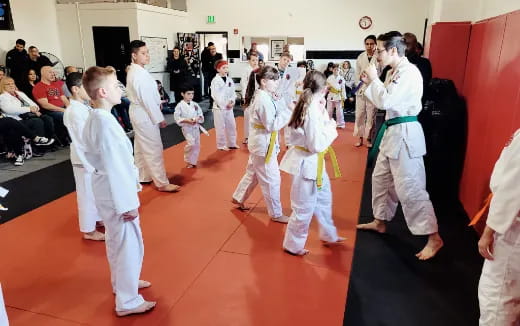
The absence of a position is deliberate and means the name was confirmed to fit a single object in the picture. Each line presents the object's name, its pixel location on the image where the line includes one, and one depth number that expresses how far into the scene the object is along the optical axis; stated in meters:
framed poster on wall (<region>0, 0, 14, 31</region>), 8.05
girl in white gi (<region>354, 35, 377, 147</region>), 6.16
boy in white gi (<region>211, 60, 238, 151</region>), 6.29
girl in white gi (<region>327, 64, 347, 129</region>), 8.09
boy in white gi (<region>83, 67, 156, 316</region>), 2.15
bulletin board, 10.49
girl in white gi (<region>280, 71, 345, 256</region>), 2.83
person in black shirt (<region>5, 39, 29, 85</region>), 7.64
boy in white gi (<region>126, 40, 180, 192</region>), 4.19
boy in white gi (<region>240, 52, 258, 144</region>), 6.55
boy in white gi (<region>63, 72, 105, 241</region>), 3.09
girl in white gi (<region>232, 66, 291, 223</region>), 3.47
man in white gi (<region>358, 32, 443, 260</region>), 2.99
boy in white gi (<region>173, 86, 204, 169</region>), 5.23
